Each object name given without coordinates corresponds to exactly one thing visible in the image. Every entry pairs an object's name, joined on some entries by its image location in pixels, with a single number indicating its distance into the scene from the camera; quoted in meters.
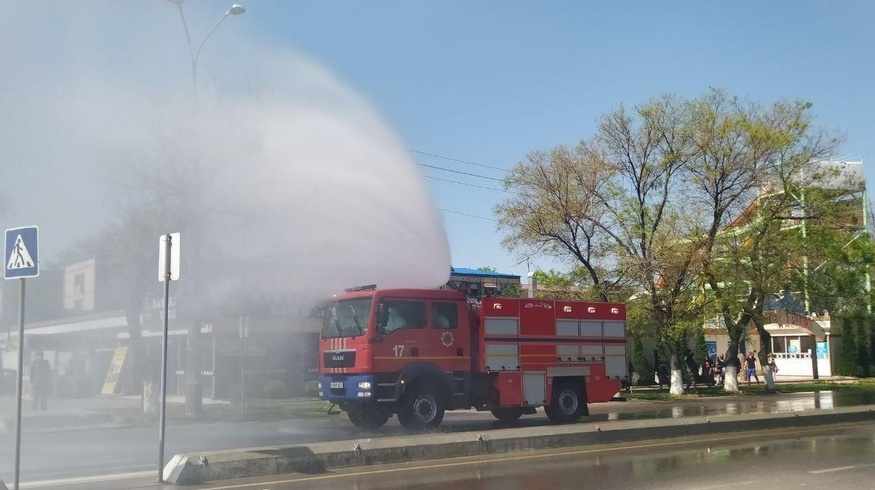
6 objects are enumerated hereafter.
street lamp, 19.52
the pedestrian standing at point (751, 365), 42.84
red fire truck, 18.27
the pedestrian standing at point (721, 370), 43.30
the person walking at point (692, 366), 40.78
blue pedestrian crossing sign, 10.84
